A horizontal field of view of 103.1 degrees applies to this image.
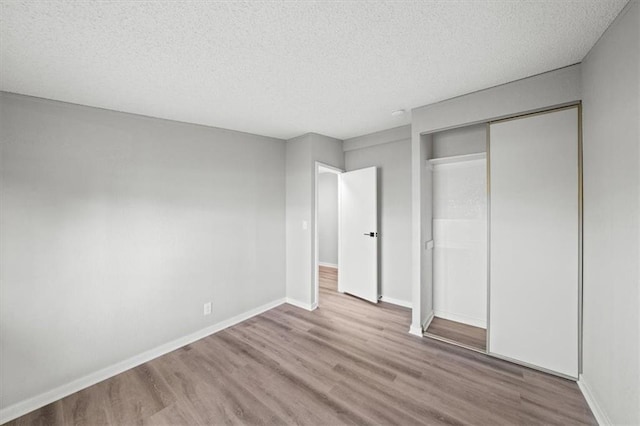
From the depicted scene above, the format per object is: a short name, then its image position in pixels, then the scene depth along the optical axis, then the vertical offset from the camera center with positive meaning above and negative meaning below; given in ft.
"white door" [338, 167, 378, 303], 13.01 -1.17
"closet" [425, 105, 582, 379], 6.95 -0.84
